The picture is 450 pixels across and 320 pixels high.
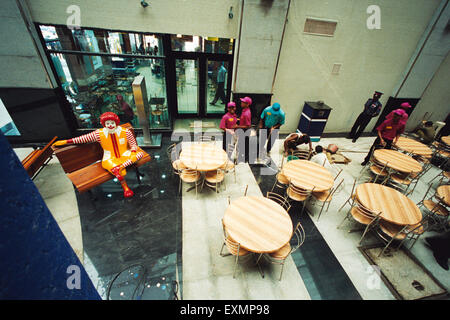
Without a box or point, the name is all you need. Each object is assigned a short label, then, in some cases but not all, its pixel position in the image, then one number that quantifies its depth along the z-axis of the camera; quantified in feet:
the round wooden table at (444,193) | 15.31
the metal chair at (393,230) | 13.48
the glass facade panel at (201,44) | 23.24
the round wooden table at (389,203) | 13.48
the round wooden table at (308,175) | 15.76
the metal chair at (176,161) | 17.96
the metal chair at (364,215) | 13.71
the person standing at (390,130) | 20.07
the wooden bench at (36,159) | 15.63
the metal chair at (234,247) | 11.66
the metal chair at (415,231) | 13.68
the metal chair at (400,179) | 18.40
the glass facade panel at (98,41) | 19.36
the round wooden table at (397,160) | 18.48
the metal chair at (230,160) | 19.17
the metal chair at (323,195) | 16.10
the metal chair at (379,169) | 19.44
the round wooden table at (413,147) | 21.40
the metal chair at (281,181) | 17.91
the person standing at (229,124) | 19.86
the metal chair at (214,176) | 17.07
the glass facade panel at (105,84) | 21.04
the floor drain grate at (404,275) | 12.37
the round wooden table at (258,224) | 11.25
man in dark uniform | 25.27
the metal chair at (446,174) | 19.49
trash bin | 25.34
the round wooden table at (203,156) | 16.77
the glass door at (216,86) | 26.30
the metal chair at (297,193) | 15.51
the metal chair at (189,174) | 16.71
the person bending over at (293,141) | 20.21
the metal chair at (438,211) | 15.72
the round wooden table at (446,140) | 23.95
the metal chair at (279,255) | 11.96
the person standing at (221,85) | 26.91
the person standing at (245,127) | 20.10
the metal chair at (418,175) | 18.53
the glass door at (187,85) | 25.49
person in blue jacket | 21.06
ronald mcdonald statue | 15.70
